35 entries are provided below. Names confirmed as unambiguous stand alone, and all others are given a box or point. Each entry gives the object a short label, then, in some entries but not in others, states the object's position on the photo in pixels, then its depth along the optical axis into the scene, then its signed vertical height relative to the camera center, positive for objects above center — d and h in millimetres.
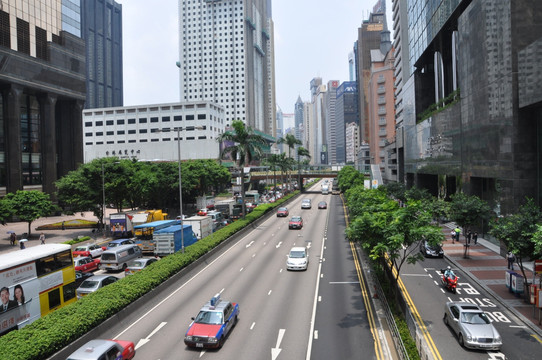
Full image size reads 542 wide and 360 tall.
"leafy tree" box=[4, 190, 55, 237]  47875 -2663
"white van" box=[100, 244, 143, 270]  32375 -6505
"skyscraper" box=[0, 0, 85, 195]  66625 +16530
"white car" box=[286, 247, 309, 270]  30609 -6597
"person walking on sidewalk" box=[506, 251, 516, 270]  29094 -6572
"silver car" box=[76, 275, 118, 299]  24312 -6524
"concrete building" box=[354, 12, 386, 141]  195750 +29572
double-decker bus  17891 -5086
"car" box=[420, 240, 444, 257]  35562 -7134
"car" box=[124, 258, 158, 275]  28897 -6447
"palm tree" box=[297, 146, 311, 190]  122738 +7413
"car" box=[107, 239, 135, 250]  38794 -6217
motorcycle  25688 -7231
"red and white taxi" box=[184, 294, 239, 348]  17172 -6749
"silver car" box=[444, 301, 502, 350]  17141 -7066
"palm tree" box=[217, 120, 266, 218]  56094 +4761
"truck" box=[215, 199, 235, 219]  64062 -4979
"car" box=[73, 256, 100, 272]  31669 -6793
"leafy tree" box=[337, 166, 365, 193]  85750 -844
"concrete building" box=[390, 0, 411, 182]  84250 +22160
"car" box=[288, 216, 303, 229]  51656 -6193
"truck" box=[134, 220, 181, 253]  41531 -5256
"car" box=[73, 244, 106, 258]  36594 -6667
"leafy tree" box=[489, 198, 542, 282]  22109 -3434
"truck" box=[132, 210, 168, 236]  48125 -4651
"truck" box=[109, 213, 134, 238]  46594 -5280
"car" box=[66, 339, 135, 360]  14169 -6311
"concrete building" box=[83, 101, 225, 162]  142500 +20633
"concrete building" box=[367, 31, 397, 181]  141875 +25760
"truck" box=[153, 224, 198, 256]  35844 -5626
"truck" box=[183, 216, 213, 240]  42559 -5063
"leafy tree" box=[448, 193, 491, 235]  33656 -3311
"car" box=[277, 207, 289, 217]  65312 -5926
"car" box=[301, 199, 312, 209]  75875 -5540
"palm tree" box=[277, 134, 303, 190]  118700 +11160
